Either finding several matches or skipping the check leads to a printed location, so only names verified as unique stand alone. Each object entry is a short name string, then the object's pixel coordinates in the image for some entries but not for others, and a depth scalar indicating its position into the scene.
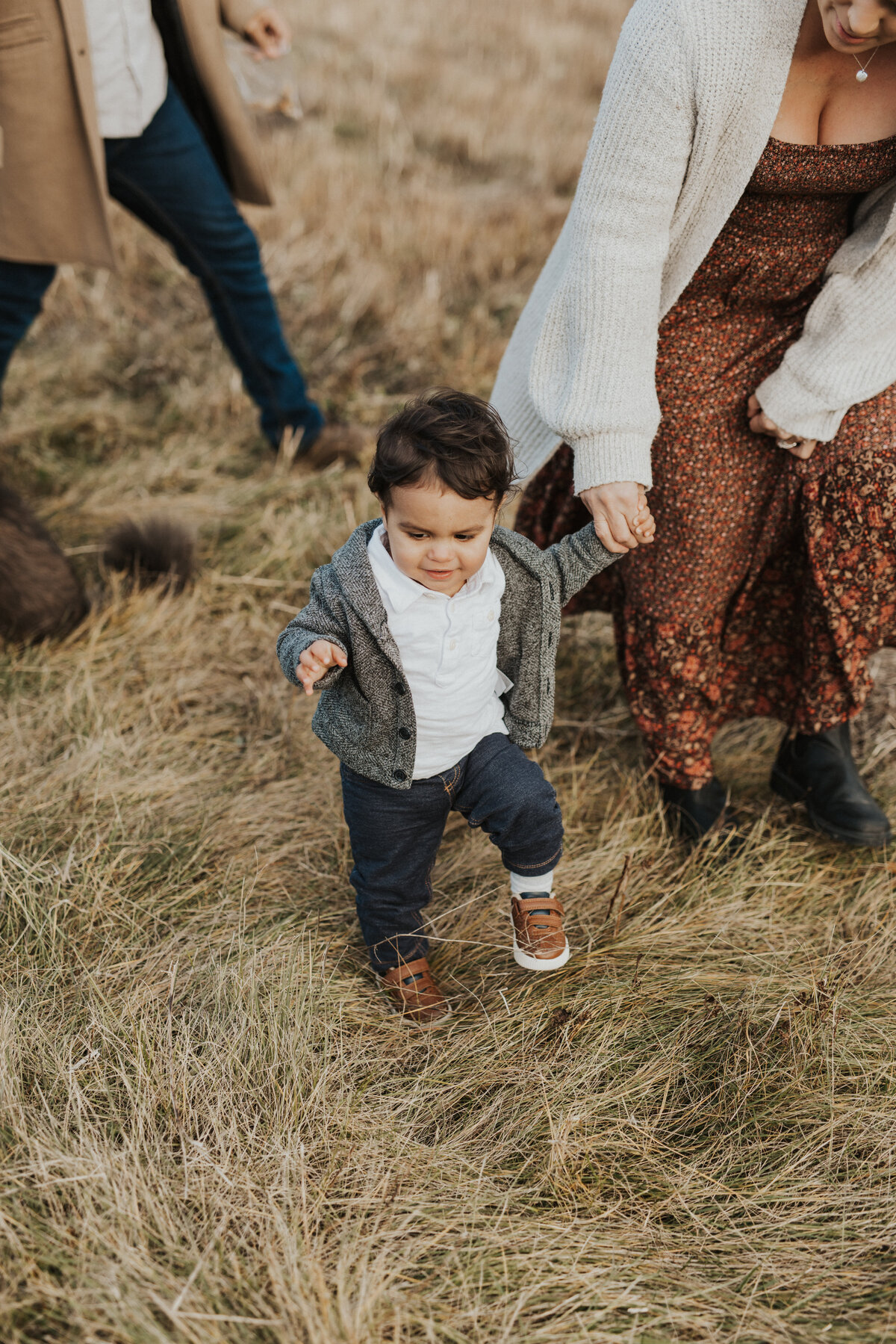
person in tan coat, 2.49
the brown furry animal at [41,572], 2.63
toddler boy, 1.53
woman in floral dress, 1.68
